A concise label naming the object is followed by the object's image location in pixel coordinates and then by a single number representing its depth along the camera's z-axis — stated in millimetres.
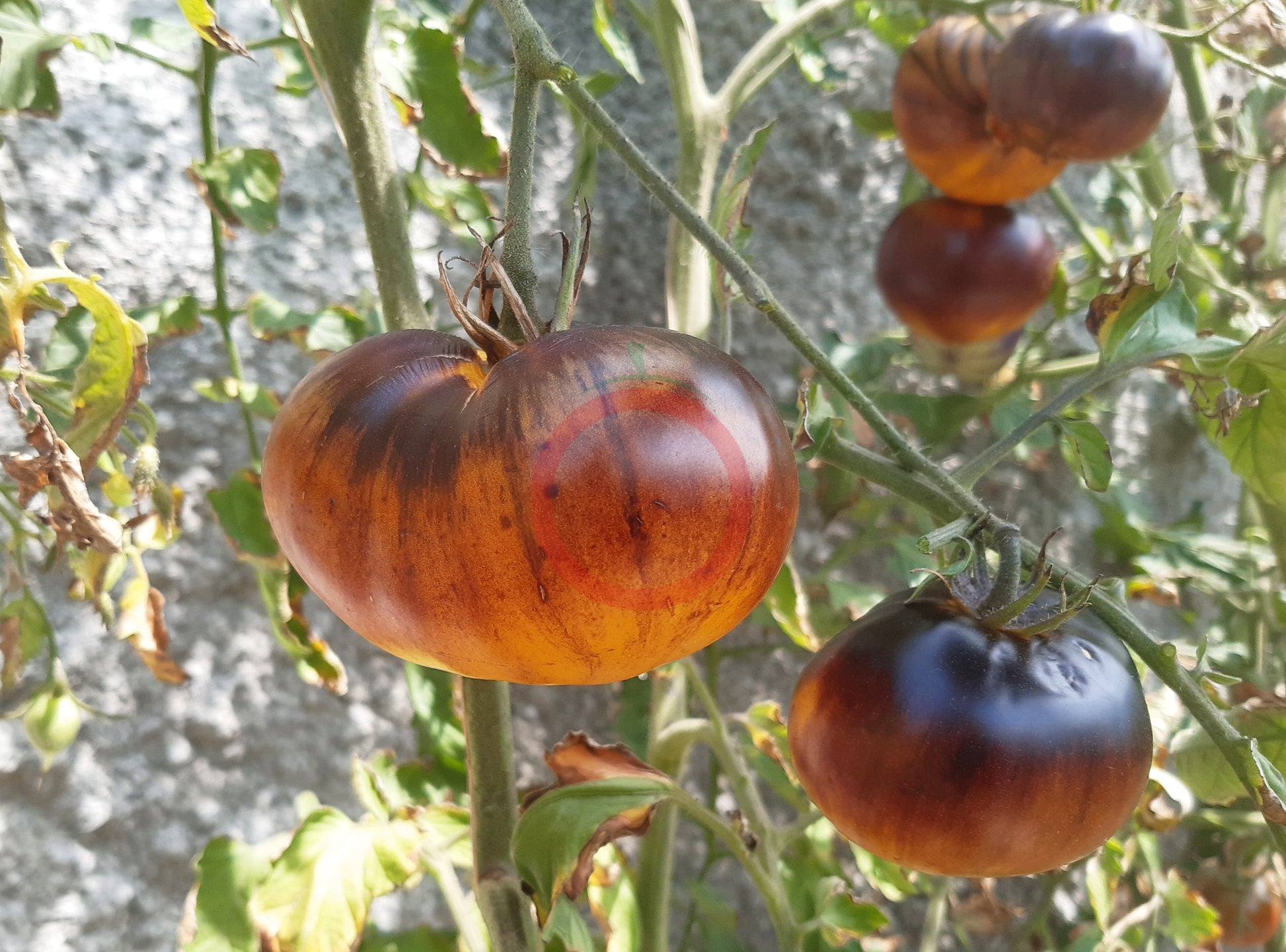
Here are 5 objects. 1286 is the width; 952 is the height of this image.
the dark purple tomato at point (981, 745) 297
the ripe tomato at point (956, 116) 634
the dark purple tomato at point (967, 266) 696
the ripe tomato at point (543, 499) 230
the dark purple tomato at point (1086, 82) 549
